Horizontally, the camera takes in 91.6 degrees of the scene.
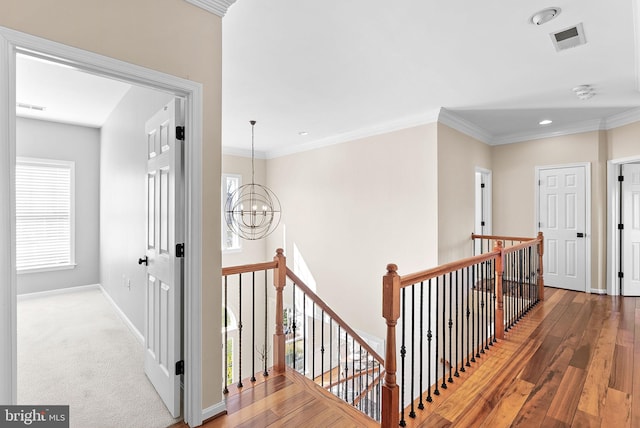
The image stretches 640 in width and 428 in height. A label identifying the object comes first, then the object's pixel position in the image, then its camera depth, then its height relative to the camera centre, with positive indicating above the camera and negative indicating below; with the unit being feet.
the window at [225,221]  22.47 -0.52
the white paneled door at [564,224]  16.26 -0.62
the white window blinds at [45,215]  15.06 +0.01
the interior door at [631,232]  15.19 -0.95
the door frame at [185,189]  4.42 +0.50
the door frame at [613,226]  15.33 -0.65
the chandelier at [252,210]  22.76 +0.31
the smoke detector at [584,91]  11.62 +4.66
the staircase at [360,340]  6.38 -4.34
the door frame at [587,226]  15.95 -0.68
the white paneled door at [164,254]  6.51 -0.92
